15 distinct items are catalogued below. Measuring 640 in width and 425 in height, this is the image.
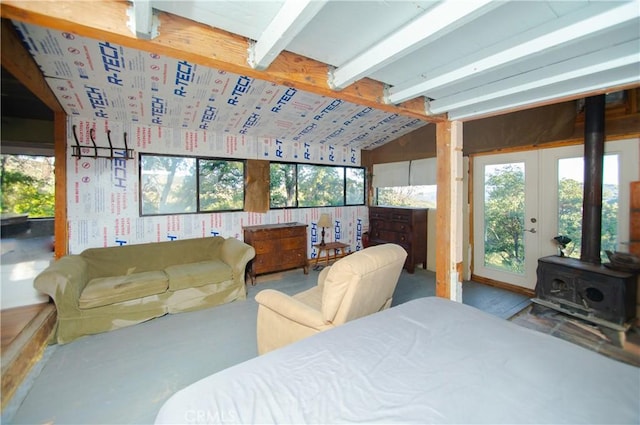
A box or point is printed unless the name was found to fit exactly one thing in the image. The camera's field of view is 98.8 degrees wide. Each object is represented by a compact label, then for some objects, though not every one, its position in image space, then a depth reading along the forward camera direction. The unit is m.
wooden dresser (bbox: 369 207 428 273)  4.50
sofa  2.46
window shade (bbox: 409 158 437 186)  4.58
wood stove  2.52
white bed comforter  0.87
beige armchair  1.67
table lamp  4.74
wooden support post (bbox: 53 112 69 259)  3.04
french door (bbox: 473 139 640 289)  2.81
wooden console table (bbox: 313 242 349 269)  4.73
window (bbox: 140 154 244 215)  3.67
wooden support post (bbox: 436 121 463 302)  2.69
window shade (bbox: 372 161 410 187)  5.05
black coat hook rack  3.18
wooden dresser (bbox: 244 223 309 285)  4.01
